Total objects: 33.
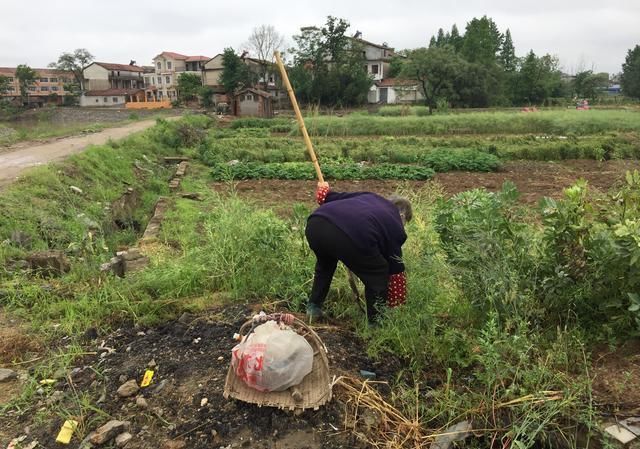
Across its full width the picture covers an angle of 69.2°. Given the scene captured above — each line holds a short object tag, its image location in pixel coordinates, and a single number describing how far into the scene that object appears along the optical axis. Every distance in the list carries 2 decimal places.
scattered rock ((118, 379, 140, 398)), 2.64
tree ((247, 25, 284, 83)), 48.91
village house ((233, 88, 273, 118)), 37.03
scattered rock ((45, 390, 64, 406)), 2.68
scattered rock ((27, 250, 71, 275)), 4.74
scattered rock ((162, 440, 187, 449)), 2.26
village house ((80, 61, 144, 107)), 59.06
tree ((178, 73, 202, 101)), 50.12
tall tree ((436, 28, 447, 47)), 71.25
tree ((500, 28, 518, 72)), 55.24
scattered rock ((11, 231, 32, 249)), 5.44
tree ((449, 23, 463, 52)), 55.74
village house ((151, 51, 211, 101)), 64.69
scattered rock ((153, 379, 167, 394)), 2.67
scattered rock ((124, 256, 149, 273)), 4.60
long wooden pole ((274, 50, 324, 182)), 3.72
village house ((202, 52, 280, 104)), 44.68
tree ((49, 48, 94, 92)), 63.88
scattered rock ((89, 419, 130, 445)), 2.30
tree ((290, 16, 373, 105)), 40.31
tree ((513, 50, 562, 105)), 43.06
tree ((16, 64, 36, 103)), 54.44
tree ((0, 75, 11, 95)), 49.90
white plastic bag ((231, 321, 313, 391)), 2.33
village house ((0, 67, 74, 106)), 57.88
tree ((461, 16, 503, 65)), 45.28
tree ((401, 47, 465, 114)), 32.72
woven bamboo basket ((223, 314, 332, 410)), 2.38
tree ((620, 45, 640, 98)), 43.74
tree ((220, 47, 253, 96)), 42.16
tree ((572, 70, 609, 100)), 44.34
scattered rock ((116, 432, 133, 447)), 2.30
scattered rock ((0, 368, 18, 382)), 3.00
